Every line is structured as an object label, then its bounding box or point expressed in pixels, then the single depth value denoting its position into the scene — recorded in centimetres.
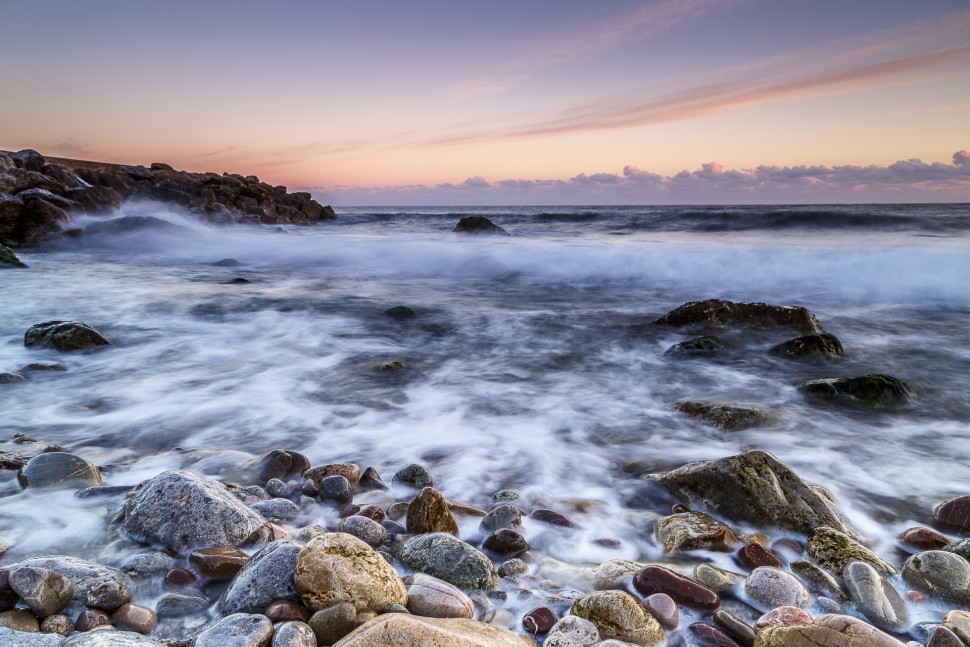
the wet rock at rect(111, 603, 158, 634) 172
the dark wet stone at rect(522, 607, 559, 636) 180
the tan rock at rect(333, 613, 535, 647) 139
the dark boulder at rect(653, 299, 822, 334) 690
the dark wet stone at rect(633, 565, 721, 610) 193
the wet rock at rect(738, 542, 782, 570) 224
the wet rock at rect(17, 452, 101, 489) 264
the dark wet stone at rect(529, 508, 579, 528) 257
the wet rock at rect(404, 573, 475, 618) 174
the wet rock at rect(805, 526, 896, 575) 221
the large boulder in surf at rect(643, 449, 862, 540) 256
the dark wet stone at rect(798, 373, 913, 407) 443
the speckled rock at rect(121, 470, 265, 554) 215
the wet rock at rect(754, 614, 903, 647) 153
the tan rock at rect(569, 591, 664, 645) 174
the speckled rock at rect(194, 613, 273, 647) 152
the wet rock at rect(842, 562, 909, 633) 192
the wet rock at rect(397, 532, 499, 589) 204
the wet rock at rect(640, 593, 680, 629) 184
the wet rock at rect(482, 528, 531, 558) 231
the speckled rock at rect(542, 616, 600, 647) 169
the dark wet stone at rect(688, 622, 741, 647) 174
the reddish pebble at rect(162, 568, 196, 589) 195
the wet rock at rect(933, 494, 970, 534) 264
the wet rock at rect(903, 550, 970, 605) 201
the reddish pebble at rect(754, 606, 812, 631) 180
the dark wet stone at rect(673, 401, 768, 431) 397
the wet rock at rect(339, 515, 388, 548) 227
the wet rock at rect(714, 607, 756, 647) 176
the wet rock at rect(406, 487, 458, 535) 240
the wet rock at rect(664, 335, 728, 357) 590
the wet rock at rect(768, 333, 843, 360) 577
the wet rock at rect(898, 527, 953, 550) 246
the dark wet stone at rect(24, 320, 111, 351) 545
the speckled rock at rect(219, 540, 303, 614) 174
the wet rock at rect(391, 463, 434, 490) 296
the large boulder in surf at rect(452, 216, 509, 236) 2397
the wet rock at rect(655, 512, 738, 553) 237
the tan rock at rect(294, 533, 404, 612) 170
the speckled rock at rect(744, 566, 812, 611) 197
